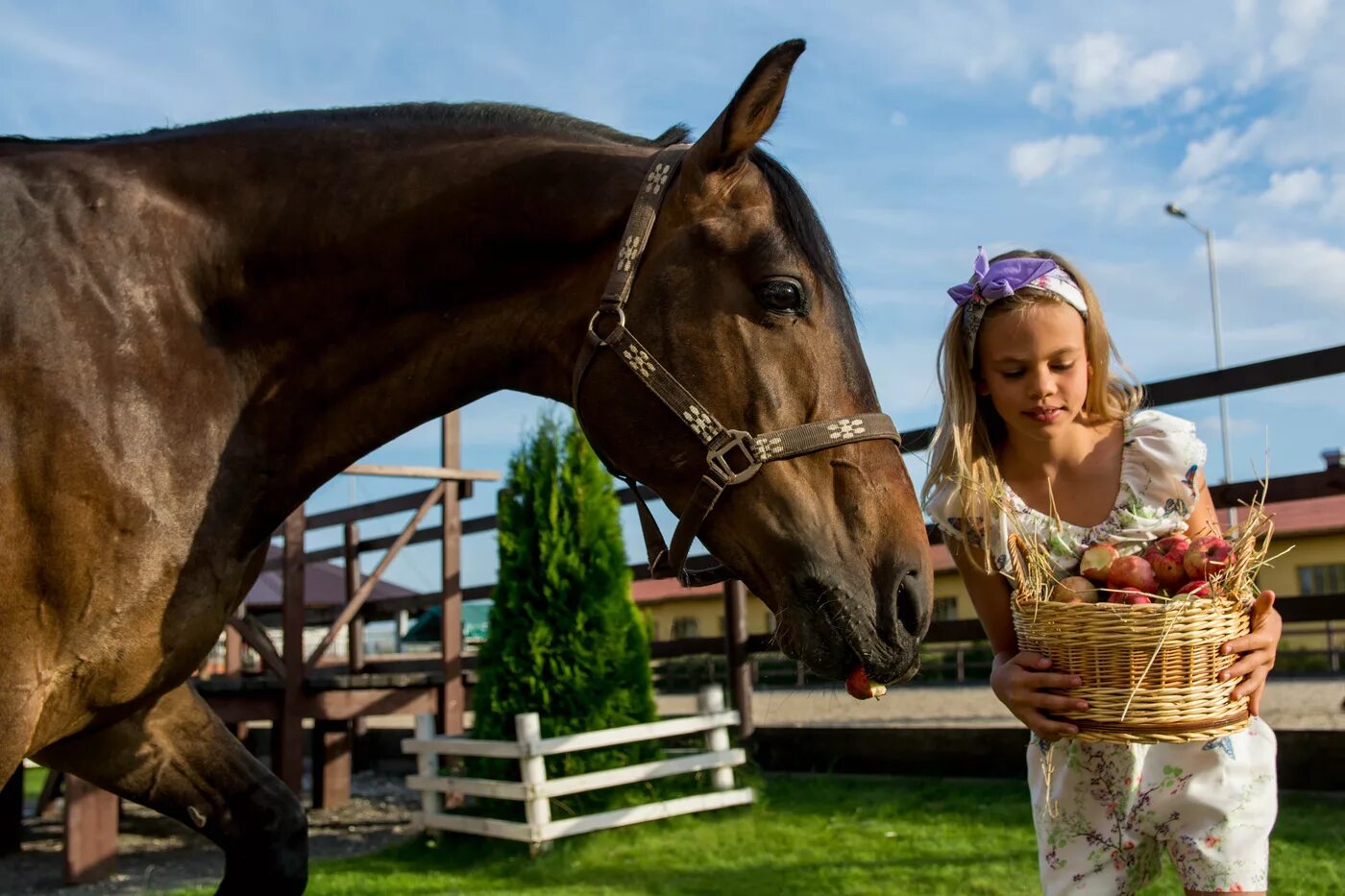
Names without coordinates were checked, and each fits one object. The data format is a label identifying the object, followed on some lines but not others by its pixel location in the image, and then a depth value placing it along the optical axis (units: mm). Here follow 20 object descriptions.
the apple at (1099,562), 2016
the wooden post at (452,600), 7328
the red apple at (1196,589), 1894
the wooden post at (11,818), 6355
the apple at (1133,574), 1949
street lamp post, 26141
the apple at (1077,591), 1996
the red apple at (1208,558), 1922
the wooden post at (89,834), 5531
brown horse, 1959
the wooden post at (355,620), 9023
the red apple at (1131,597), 1899
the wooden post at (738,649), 6645
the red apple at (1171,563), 1959
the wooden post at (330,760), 7535
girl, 1999
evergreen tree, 5938
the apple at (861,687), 1915
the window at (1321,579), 23938
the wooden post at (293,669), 6668
